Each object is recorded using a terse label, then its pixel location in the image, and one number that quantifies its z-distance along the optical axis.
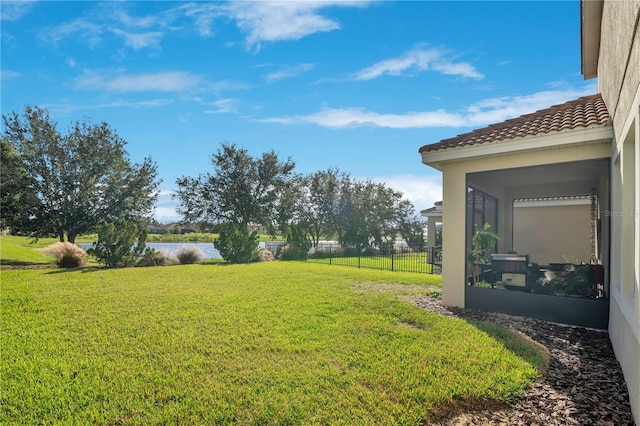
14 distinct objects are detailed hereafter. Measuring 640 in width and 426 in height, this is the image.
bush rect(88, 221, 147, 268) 14.76
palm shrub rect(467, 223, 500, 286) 8.07
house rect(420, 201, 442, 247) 20.04
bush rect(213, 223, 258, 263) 18.61
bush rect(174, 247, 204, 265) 17.53
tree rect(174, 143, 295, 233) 27.31
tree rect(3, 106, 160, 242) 17.80
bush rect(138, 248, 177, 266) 16.00
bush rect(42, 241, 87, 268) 14.34
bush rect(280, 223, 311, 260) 21.59
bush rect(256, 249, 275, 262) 19.59
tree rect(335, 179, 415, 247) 34.03
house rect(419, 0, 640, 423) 4.01
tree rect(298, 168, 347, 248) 34.44
